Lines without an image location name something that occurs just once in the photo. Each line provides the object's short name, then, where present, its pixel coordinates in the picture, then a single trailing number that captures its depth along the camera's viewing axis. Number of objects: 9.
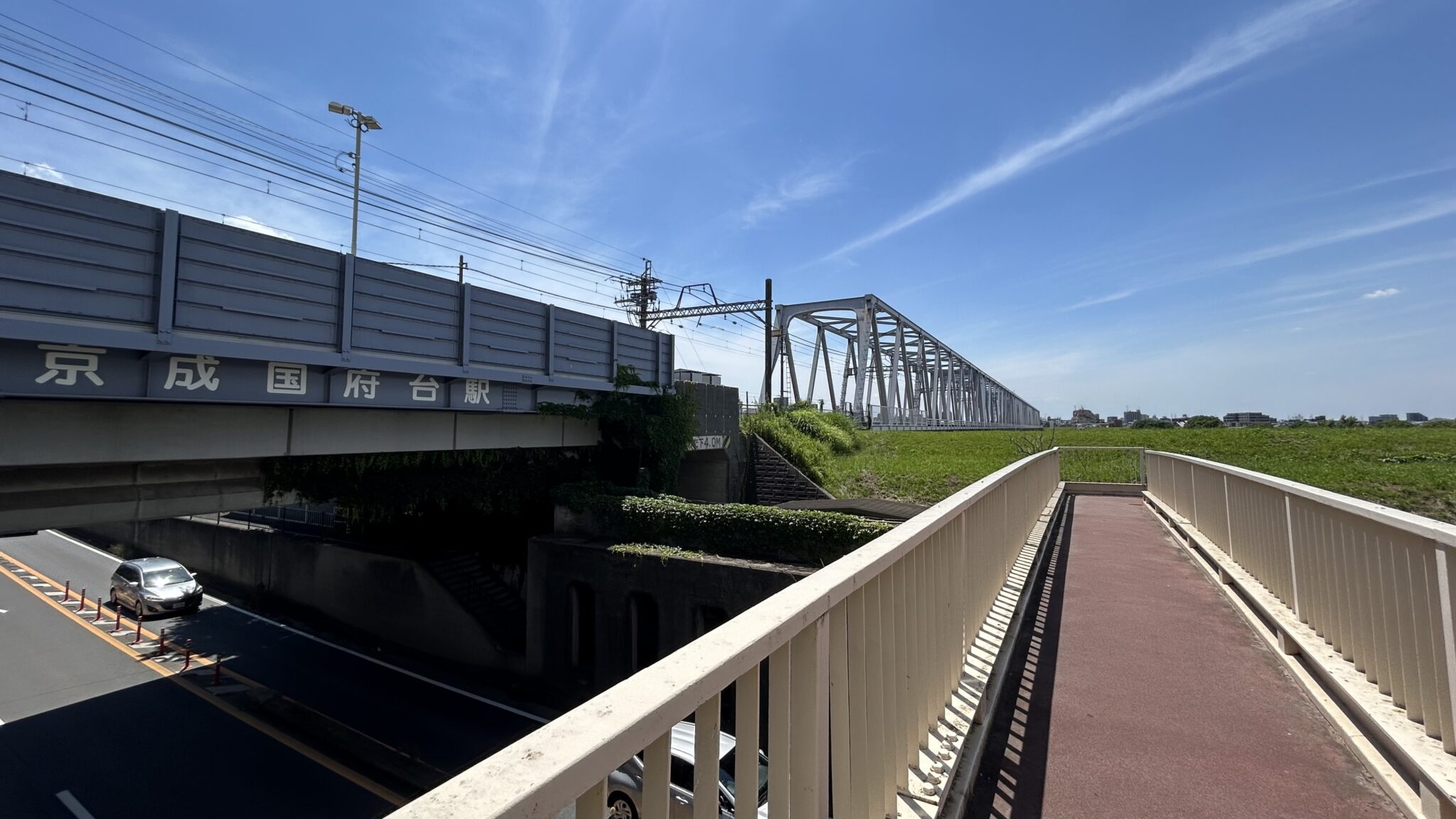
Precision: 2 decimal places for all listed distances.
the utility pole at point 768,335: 28.83
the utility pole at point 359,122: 20.31
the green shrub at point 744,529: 11.92
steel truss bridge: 41.97
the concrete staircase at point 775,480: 21.28
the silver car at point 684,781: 4.59
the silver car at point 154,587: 18.89
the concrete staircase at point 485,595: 16.69
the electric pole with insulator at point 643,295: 36.50
